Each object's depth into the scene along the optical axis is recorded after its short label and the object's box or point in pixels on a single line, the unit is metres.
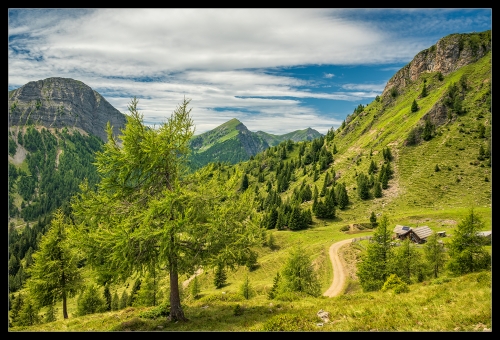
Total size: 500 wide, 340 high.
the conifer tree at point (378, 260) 37.28
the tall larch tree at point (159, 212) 14.01
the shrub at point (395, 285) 20.62
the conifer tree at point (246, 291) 43.99
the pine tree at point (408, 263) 38.09
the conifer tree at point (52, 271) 28.28
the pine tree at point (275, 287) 39.86
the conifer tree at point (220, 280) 66.00
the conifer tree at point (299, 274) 38.09
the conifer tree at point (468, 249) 32.47
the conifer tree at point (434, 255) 43.91
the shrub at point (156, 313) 17.05
